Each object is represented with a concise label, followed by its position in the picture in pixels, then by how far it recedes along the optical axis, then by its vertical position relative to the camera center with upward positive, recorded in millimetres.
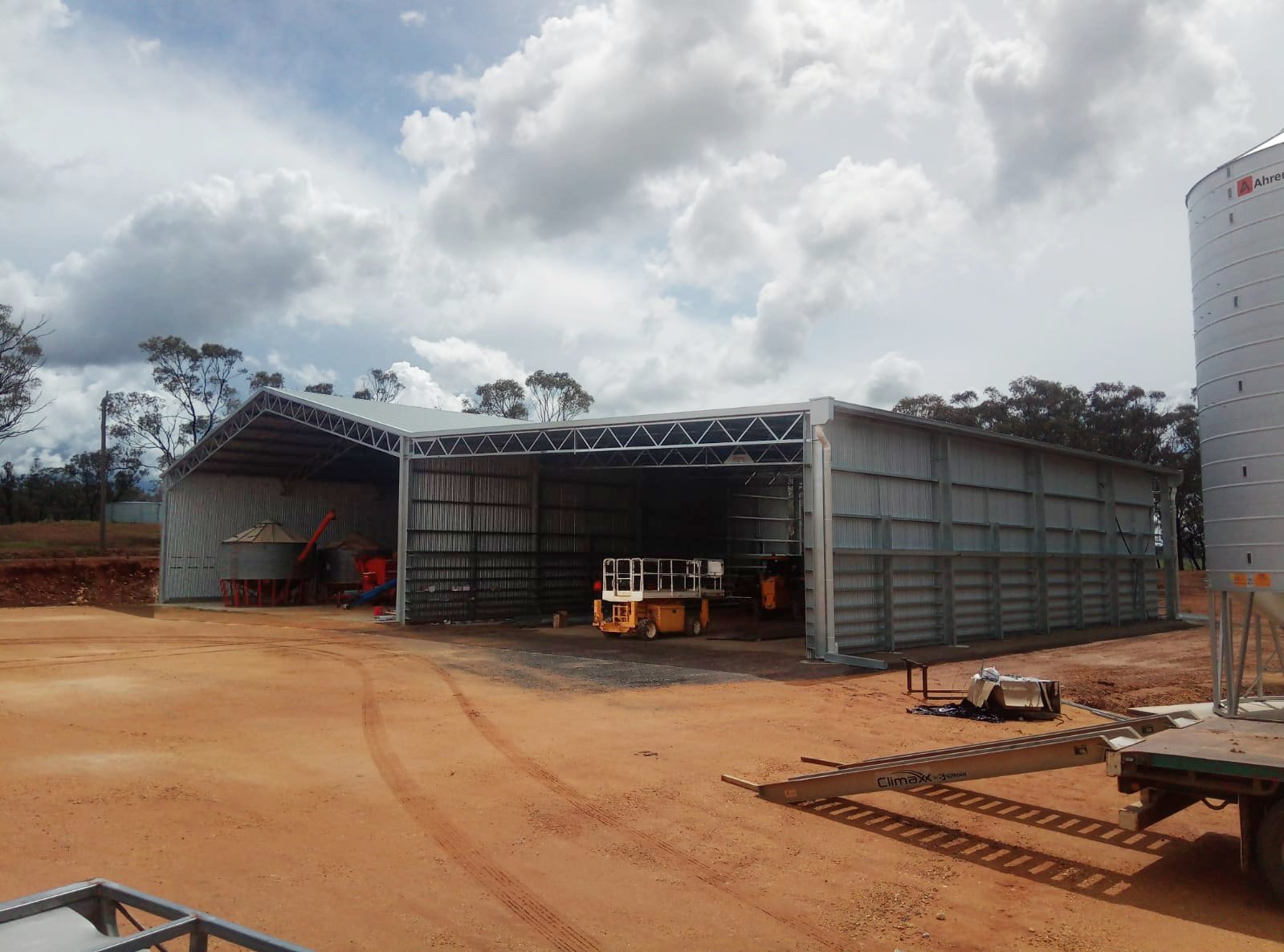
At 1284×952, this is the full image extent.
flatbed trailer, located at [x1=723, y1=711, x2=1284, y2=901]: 5832 -1500
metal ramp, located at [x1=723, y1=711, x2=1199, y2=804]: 6629 -1593
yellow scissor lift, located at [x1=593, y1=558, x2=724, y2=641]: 26391 -1125
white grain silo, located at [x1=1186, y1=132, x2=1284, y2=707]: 9125 +1955
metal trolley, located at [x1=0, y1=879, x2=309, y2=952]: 2768 -1200
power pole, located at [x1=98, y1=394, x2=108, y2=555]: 46694 +3170
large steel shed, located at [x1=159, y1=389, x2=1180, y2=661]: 21547 +1831
